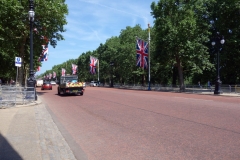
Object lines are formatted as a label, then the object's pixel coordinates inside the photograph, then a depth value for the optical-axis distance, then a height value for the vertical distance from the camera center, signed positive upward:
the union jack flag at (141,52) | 46.66 +5.59
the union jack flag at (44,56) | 39.07 +4.41
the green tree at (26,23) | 28.77 +6.94
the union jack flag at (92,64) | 73.81 +5.37
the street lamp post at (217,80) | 31.47 +0.47
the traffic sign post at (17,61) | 19.79 +1.62
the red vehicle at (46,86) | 52.83 -0.54
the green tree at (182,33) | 41.75 +8.14
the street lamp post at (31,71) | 19.75 +0.92
